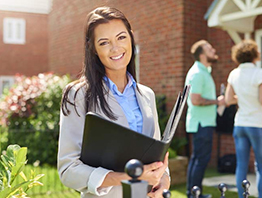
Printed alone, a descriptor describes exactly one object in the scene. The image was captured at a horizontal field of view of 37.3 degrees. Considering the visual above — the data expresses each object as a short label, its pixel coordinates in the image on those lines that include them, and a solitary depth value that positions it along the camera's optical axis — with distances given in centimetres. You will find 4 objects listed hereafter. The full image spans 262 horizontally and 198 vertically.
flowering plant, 845
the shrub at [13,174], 172
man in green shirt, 465
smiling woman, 160
